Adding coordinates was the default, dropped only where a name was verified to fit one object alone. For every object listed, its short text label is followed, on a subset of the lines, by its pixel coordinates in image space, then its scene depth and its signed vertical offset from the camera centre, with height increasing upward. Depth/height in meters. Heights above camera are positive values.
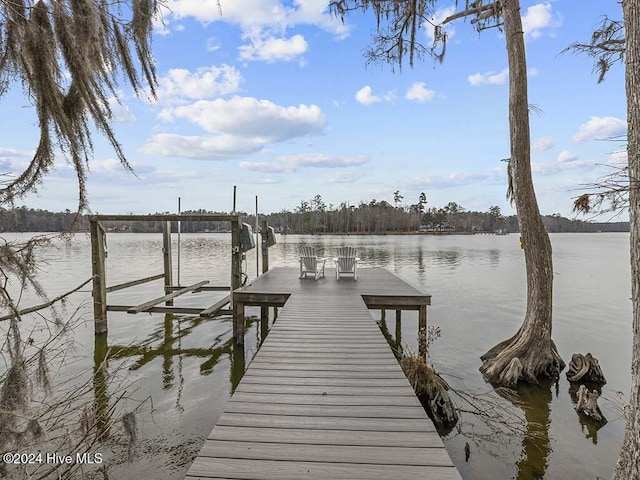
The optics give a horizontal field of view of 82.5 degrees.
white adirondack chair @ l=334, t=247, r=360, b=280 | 8.88 -0.72
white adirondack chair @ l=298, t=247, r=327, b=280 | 8.91 -0.72
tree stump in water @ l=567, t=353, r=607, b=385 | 5.82 -2.25
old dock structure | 7.29 -0.57
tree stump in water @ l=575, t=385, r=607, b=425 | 4.68 -2.28
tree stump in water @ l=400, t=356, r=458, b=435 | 4.47 -2.06
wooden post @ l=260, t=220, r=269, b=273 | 9.71 -0.35
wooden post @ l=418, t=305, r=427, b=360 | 5.98 -1.66
